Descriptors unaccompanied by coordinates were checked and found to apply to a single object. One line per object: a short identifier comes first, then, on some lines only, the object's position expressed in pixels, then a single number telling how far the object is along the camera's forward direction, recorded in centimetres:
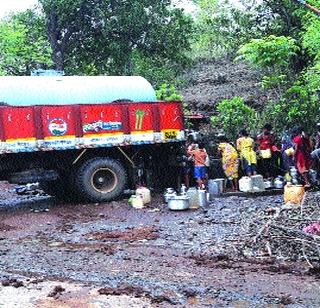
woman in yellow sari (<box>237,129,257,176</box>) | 1277
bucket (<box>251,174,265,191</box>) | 1227
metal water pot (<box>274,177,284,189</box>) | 1239
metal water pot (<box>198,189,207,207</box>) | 1072
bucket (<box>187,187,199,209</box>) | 1072
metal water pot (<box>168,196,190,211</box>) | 1053
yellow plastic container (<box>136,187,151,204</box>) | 1145
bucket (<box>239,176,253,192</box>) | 1222
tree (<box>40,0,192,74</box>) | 2120
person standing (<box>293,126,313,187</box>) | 1187
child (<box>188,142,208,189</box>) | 1222
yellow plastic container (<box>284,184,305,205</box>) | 952
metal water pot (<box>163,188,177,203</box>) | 1078
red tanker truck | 1163
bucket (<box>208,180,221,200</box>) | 1219
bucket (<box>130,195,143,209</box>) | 1125
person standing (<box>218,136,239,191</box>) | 1267
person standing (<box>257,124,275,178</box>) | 1320
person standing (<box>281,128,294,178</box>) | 1221
